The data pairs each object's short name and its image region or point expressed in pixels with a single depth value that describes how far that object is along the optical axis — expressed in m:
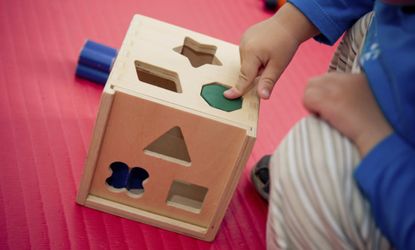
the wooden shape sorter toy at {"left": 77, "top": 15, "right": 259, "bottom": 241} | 0.64
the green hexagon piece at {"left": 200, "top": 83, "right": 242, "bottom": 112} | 0.67
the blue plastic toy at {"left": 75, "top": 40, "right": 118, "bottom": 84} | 0.94
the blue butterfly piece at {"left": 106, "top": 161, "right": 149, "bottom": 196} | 0.76
